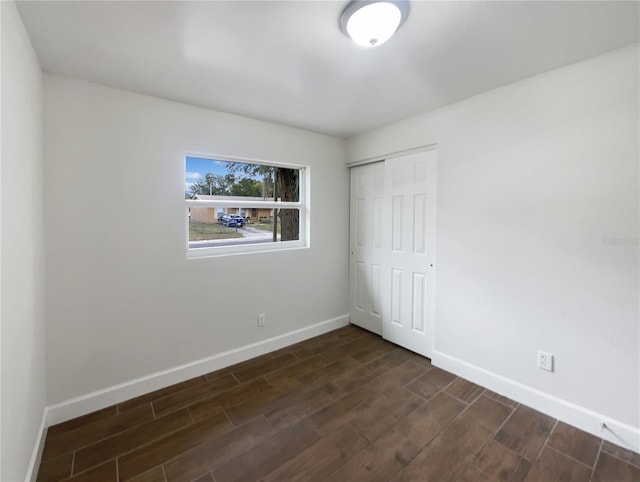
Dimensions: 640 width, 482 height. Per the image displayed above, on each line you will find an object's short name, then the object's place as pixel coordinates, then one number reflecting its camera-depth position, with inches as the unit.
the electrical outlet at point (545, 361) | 78.4
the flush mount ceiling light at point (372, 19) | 50.4
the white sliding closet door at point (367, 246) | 127.9
